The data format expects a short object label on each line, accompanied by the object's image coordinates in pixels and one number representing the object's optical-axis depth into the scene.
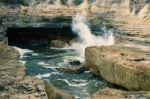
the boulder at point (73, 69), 22.69
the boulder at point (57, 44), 34.22
